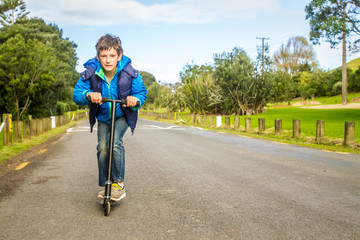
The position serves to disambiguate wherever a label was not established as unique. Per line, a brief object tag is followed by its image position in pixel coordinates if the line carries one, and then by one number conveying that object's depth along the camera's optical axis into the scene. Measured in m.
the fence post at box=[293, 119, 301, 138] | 13.90
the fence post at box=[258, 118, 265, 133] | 16.94
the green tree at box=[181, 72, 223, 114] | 36.34
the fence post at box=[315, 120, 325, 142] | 12.42
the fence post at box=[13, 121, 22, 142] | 11.95
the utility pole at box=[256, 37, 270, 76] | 35.41
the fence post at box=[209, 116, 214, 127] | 24.18
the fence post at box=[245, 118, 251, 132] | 18.27
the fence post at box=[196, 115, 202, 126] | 26.95
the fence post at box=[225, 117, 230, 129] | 20.95
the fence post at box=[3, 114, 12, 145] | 10.84
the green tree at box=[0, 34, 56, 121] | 20.94
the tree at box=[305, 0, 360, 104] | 21.31
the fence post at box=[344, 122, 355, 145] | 10.96
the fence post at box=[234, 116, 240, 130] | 19.68
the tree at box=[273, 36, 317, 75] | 99.88
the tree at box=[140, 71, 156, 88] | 145.48
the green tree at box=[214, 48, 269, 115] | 34.19
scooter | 3.68
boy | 3.90
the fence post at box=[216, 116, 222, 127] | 22.75
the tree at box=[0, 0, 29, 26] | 46.22
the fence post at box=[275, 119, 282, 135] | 15.30
